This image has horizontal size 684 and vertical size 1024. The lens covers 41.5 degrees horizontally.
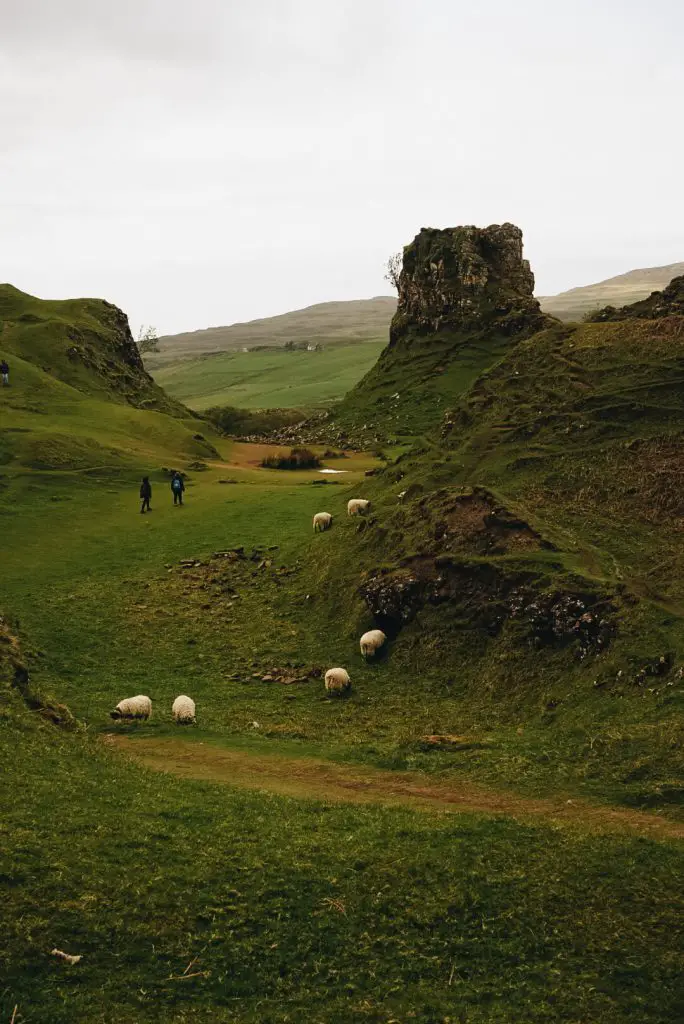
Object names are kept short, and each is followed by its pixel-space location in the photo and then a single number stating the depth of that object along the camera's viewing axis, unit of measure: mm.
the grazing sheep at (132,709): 23438
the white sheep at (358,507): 38406
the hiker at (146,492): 47128
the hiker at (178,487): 48500
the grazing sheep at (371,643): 27750
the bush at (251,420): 93500
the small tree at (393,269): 139875
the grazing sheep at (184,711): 23438
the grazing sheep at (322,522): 39812
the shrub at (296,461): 63688
